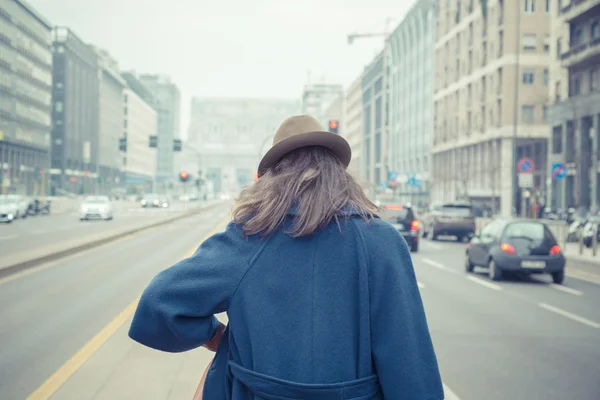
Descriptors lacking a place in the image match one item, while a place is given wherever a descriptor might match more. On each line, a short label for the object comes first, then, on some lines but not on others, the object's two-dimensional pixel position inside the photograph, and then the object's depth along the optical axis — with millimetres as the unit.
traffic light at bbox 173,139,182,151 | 48219
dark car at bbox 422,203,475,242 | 30406
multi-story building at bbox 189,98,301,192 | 183625
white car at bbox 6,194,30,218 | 32719
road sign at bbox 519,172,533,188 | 28103
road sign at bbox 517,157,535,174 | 27781
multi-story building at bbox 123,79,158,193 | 132375
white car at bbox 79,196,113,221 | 40281
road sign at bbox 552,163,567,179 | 24133
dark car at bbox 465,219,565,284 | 15102
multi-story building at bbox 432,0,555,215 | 54406
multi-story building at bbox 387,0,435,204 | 76250
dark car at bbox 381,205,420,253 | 23406
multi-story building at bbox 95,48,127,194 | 109500
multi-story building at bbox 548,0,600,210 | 40344
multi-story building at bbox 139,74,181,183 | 179000
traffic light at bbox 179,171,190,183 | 45012
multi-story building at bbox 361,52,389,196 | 103562
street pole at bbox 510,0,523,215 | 37094
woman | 2150
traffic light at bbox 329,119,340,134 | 24950
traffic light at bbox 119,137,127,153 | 46000
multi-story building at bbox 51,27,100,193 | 86062
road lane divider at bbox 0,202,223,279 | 13438
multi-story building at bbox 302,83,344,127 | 190125
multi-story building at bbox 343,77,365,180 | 124812
